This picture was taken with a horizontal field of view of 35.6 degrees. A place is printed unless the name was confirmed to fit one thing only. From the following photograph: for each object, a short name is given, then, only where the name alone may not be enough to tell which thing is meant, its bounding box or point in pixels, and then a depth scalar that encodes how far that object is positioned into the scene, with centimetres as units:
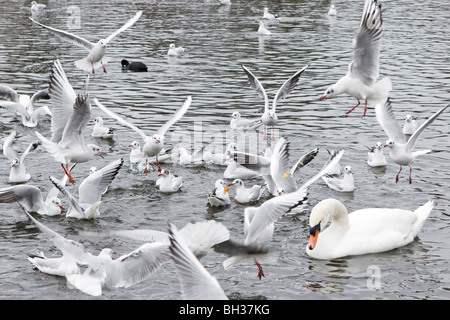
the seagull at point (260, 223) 865
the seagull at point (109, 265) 866
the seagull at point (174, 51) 2550
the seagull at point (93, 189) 1151
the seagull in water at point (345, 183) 1273
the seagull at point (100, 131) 1603
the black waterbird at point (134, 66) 2302
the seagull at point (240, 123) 1669
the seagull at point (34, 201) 1134
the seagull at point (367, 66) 1111
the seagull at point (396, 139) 1304
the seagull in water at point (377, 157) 1394
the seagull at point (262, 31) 3070
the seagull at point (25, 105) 1711
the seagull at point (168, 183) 1273
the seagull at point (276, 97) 1623
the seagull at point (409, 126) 1614
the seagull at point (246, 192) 1241
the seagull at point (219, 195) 1197
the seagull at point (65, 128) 1240
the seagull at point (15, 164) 1308
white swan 995
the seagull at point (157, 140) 1322
